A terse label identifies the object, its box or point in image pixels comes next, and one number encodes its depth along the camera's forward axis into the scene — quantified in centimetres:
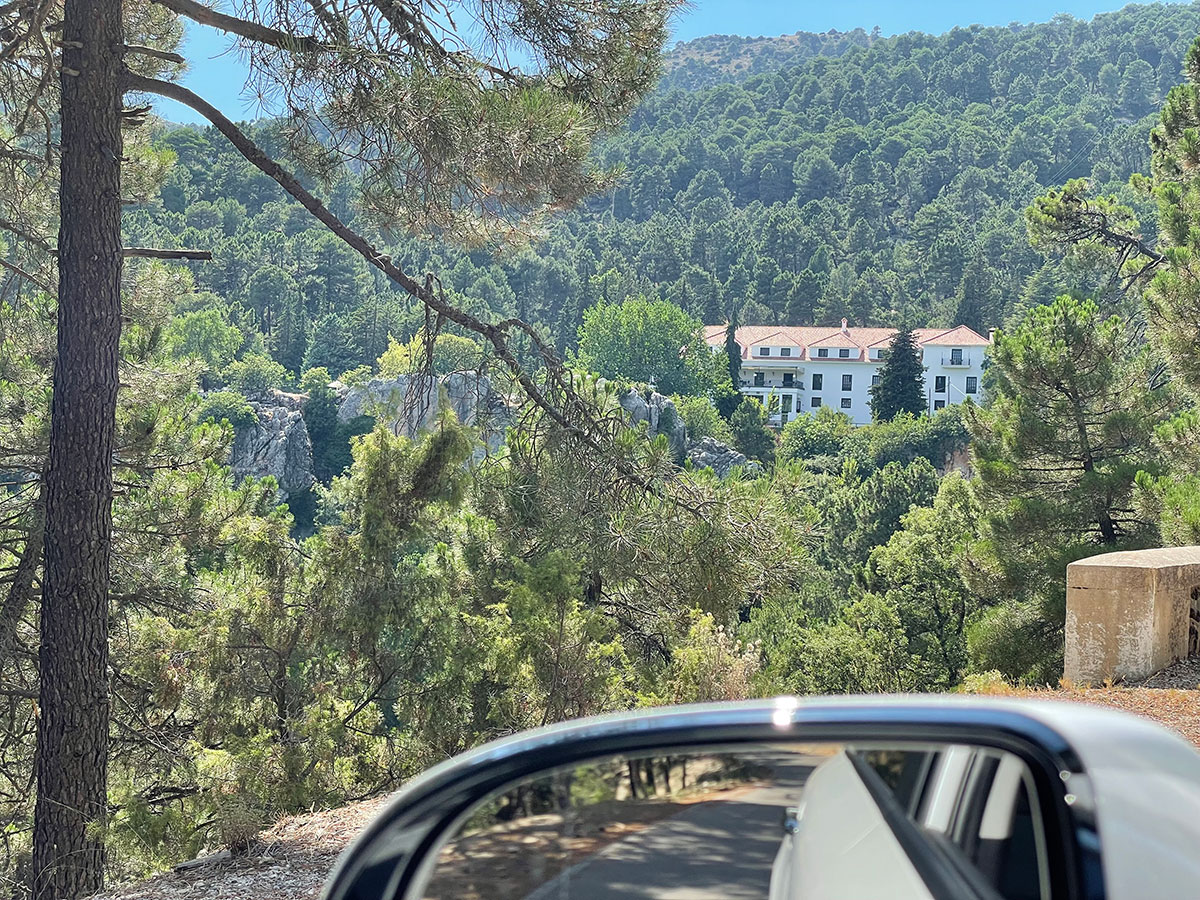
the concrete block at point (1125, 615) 817
